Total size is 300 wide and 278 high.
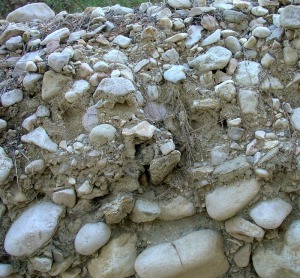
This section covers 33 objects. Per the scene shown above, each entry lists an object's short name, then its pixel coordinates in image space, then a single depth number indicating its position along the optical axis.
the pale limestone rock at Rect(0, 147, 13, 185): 1.97
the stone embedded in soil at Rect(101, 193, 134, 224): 1.87
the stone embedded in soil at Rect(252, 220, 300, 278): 1.79
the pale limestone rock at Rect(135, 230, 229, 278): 1.85
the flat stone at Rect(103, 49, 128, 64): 2.15
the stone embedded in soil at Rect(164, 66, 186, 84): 2.05
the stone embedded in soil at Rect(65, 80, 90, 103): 2.04
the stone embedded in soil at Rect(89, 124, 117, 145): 1.94
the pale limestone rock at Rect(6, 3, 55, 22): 2.66
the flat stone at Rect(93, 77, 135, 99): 1.98
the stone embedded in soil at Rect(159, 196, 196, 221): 1.92
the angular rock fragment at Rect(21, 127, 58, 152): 2.00
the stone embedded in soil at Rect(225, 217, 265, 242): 1.81
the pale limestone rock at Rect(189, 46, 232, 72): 2.06
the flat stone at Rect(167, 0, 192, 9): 2.36
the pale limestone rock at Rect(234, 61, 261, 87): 2.01
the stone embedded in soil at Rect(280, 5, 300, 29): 2.00
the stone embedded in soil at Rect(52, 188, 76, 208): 1.94
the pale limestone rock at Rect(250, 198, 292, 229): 1.79
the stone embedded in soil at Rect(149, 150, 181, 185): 1.90
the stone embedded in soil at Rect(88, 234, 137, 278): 1.89
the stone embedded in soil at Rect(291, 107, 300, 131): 1.91
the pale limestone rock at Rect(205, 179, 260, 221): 1.84
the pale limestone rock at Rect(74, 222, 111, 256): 1.88
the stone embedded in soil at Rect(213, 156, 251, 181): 1.86
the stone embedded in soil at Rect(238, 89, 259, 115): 1.95
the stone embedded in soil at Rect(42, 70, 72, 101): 2.08
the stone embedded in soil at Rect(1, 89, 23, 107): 2.12
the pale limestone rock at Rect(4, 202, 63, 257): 1.89
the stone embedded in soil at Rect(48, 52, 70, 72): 2.07
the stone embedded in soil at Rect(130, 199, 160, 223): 1.91
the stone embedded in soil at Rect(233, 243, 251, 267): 1.87
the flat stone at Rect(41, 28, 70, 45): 2.29
